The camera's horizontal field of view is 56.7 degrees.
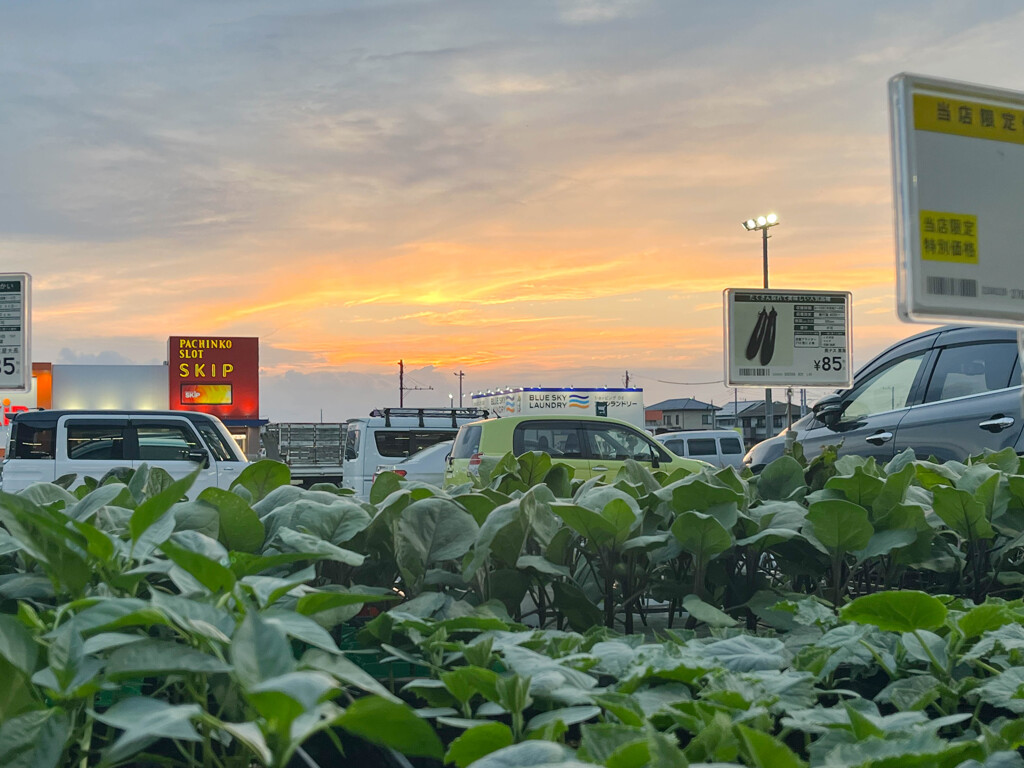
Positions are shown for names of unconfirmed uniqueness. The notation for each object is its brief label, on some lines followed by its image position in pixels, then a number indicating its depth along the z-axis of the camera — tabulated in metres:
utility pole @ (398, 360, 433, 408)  75.64
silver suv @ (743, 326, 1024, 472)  5.65
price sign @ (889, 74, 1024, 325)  2.00
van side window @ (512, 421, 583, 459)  13.16
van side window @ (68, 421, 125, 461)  13.26
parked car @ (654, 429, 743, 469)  28.99
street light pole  27.55
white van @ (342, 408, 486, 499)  19.14
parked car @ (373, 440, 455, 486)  16.17
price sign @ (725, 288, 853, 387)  7.40
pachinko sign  37.88
